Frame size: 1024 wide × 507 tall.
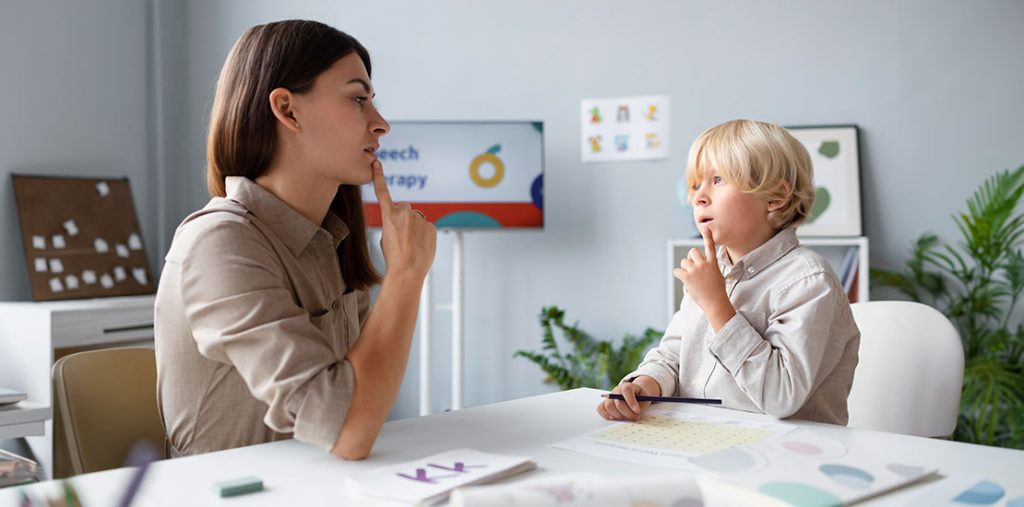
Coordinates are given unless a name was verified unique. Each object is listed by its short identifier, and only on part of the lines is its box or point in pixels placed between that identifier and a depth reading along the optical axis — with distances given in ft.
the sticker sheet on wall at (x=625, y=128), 12.30
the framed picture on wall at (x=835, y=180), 11.19
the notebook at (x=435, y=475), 3.14
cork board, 12.36
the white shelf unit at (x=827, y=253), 10.72
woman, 3.81
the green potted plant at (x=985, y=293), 10.06
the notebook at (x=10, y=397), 8.45
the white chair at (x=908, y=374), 5.79
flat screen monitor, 12.03
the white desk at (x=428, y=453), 3.23
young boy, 4.68
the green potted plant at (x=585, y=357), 11.94
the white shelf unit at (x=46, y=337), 10.91
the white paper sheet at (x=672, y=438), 3.74
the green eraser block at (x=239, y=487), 3.21
